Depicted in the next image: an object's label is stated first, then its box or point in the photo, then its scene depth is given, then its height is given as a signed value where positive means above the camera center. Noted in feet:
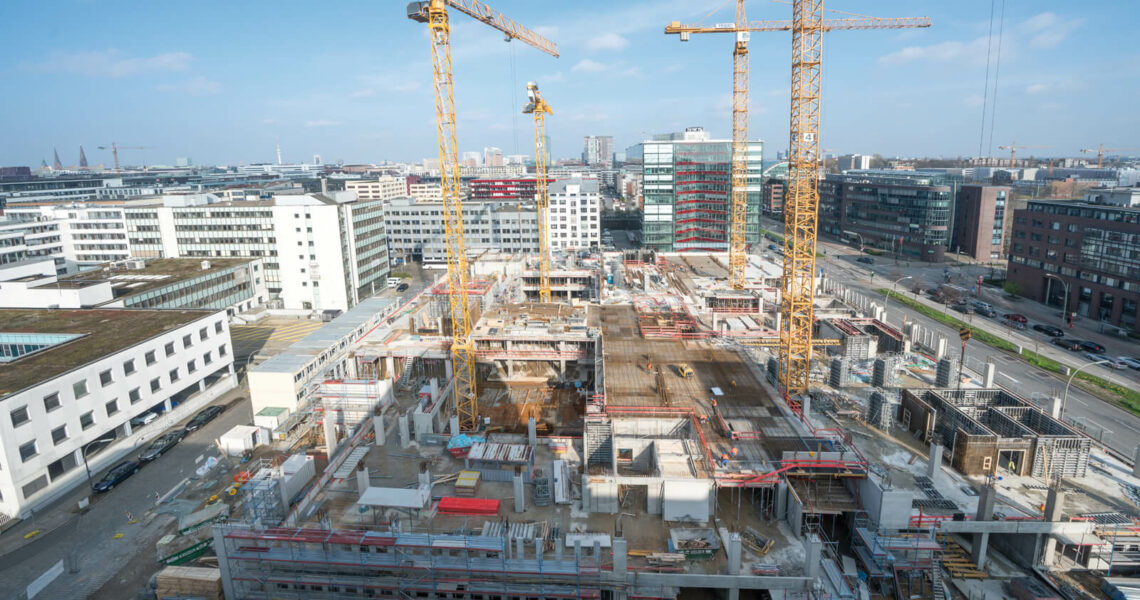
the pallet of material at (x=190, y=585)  76.28 -50.15
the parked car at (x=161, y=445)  114.83 -49.49
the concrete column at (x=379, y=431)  107.55 -43.90
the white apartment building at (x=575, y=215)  323.37 -16.86
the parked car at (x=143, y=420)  124.16 -46.48
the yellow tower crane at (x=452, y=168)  110.52 +4.24
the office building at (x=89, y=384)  98.73 -36.52
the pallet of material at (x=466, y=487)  90.94 -46.02
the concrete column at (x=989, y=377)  112.88 -39.86
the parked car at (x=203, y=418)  128.26 -49.20
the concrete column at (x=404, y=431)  106.22 -43.46
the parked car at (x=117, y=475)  104.06 -49.92
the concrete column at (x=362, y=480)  88.43 -43.24
